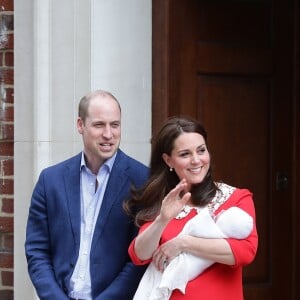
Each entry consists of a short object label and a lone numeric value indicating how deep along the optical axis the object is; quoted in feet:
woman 22.39
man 24.56
